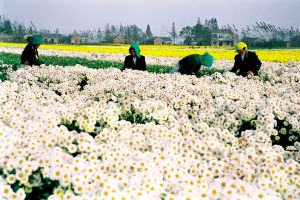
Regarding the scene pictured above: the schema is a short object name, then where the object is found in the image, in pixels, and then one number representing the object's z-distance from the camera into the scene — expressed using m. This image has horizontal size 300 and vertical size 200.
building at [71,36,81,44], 109.88
